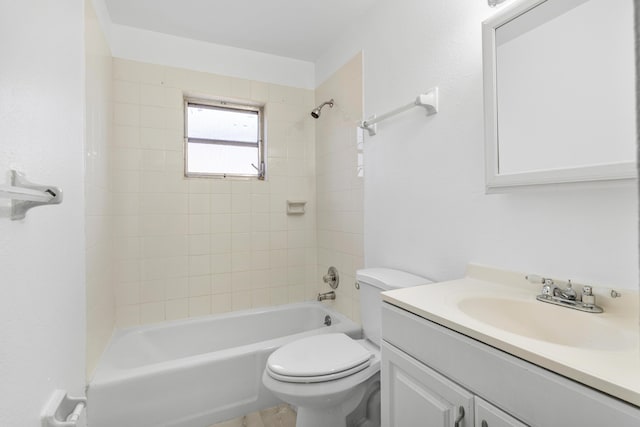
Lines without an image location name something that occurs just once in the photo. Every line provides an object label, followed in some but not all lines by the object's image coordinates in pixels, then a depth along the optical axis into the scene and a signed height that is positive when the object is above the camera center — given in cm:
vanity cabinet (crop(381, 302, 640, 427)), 53 -39
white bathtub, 136 -84
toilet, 119 -66
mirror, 78 +38
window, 223 +62
